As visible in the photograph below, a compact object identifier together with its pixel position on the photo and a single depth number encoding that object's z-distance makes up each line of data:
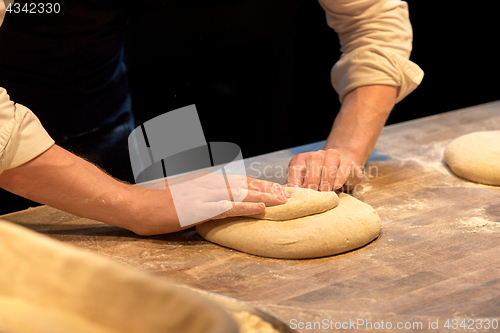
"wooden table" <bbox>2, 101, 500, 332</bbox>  1.03
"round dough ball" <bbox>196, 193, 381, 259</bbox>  1.28
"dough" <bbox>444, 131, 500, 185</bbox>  1.72
